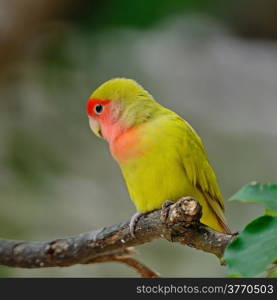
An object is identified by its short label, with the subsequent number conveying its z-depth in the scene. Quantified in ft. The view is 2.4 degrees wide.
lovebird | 15.92
